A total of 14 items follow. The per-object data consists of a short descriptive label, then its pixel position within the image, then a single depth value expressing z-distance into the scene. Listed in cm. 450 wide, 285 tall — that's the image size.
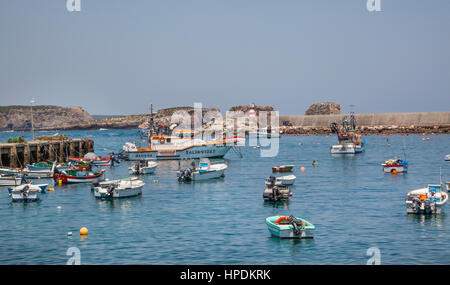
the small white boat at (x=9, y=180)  5672
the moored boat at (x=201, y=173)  6066
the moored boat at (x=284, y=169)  7350
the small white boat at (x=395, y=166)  6650
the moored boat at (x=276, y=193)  4466
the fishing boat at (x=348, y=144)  10462
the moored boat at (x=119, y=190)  4762
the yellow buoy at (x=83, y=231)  3338
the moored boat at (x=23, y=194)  4666
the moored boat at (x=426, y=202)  3728
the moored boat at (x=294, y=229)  3028
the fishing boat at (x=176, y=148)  9481
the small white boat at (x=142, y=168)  7119
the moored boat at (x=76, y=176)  5875
